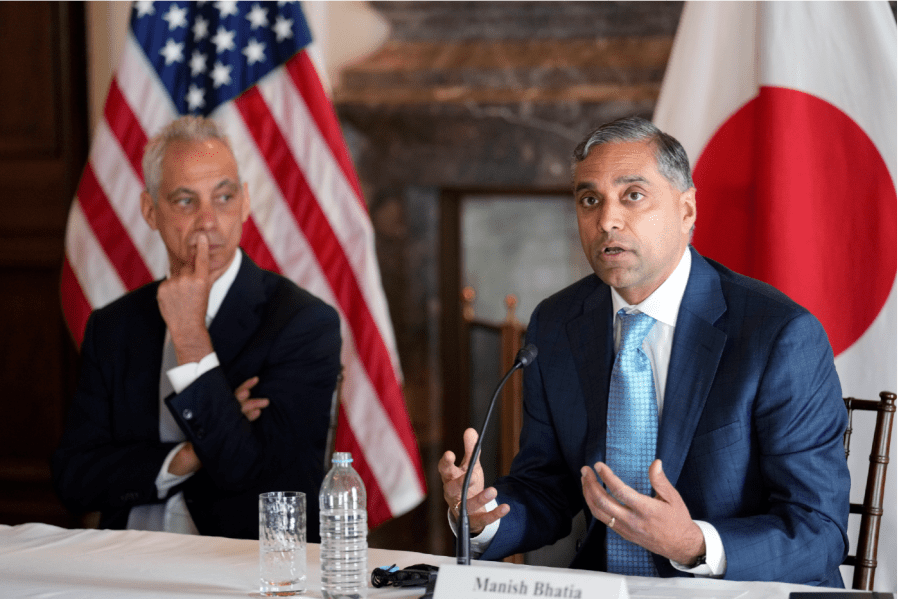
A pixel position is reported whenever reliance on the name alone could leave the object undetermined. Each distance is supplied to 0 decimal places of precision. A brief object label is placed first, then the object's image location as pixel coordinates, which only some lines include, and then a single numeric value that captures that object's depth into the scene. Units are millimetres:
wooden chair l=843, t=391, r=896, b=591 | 5804
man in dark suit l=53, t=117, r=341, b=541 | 6071
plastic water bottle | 5559
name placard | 5410
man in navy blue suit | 5651
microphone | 5538
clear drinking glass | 5579
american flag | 6565
